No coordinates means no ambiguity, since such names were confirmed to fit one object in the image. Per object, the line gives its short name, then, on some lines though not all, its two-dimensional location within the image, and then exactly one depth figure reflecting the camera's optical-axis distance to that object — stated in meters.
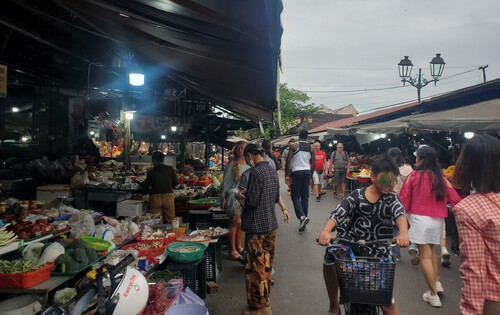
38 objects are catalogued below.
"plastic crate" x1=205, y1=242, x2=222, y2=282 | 5.54
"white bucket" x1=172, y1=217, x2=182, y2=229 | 6.07
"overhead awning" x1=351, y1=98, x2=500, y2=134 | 7.07
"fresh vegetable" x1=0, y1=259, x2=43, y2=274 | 3.42
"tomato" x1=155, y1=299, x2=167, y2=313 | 3.36
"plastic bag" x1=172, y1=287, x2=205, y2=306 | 3.89
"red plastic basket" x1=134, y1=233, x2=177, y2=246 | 5.16
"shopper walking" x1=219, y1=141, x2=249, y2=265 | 6.62
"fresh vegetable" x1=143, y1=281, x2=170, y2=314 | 3.34
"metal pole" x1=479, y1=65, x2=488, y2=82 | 25.00
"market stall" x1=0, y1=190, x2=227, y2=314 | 3.32
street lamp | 12.54
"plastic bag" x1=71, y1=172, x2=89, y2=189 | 7.93
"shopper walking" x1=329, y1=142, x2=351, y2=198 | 13.58
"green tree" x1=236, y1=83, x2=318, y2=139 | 42.00
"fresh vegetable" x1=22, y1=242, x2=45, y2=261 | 3.89
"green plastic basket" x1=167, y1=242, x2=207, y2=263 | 4.54
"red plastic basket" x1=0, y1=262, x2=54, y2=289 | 3.30
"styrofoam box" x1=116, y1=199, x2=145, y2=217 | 7.34
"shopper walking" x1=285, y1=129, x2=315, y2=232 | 8.93
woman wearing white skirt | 4.82
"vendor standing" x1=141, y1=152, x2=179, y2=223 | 7.10
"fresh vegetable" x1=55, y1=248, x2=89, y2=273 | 3.70
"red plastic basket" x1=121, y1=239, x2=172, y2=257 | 4.62
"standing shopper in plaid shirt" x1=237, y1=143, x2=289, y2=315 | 4.48
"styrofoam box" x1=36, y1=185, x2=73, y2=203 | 7.81
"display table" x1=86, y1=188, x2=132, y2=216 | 7.68
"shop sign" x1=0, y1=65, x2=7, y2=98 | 5.76
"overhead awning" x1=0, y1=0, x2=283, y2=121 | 3.05
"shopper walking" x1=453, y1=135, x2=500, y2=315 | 2.15
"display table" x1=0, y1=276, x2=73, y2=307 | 3.29
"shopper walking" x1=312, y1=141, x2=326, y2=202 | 13.92
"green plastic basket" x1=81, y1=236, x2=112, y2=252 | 4.35
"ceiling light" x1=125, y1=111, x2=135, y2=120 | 9.66
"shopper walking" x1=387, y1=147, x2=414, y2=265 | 7.16
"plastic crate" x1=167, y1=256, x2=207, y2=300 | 4.59
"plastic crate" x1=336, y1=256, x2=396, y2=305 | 3.01
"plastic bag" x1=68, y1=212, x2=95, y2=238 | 4.77
